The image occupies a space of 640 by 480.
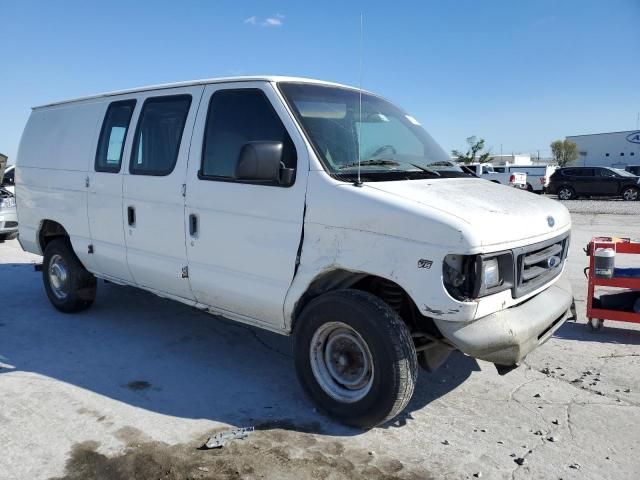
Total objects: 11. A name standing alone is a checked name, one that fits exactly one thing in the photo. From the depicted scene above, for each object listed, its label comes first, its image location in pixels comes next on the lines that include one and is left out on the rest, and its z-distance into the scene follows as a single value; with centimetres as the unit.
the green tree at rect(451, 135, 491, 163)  5709
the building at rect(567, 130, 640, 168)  6031
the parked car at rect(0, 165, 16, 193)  1464
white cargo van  316
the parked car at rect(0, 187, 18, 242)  1131
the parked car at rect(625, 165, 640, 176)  3848
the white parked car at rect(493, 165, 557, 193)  3096
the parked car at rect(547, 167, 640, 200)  2561
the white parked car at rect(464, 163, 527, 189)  2688
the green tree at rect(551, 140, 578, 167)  6888
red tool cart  527
